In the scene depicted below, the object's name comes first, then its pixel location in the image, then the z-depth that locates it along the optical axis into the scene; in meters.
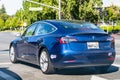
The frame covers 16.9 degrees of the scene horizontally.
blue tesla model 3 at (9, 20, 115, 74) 9.66
